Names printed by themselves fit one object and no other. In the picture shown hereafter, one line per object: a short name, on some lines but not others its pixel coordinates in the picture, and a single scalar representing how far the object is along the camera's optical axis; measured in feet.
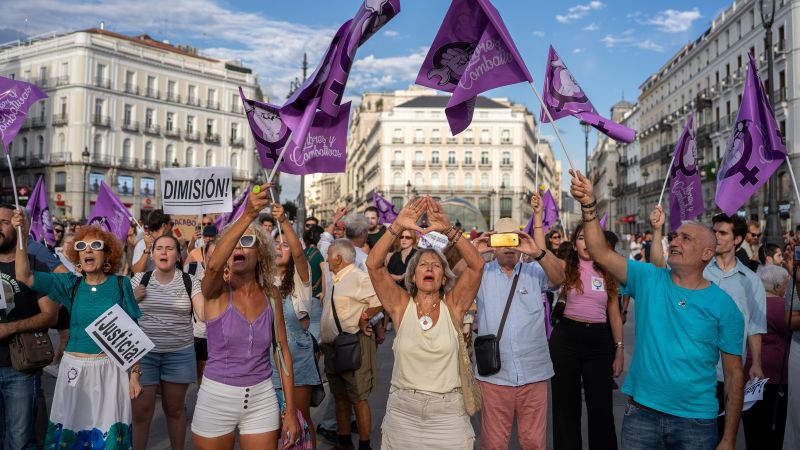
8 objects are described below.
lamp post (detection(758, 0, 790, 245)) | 37.93
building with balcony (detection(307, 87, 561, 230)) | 276.62
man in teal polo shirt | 11.48
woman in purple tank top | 11.99
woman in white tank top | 12.48
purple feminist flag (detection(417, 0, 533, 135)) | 14.70
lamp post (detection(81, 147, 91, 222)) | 167.23
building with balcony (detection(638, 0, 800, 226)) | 136.26
